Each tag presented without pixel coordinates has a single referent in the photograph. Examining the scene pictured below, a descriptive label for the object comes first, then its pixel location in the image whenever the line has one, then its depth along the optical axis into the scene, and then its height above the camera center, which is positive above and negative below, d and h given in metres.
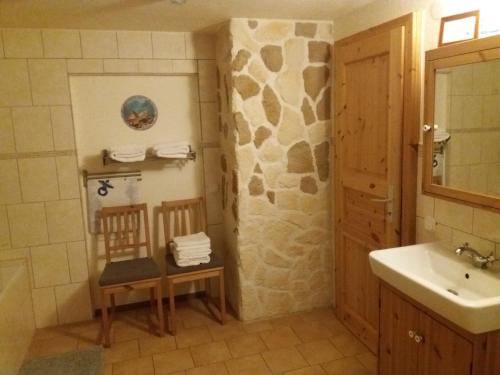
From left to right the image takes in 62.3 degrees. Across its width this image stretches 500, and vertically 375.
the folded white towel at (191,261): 2.99 -0.97
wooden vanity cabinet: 1.50 -0.91
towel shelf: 3.05 -0.23
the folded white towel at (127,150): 2.99 -0.16
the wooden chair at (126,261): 2.82 -0.99
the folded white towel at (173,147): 3.08 -0.16
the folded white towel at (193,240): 3.01 -0.83
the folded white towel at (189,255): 2.98 -0.93
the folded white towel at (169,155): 3.07 -0.21
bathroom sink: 1.45 -0.69
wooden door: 2.31 -0.27
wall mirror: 1.76 -0.04
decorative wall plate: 3.17 +0.12
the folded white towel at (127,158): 2.97 -0.21
